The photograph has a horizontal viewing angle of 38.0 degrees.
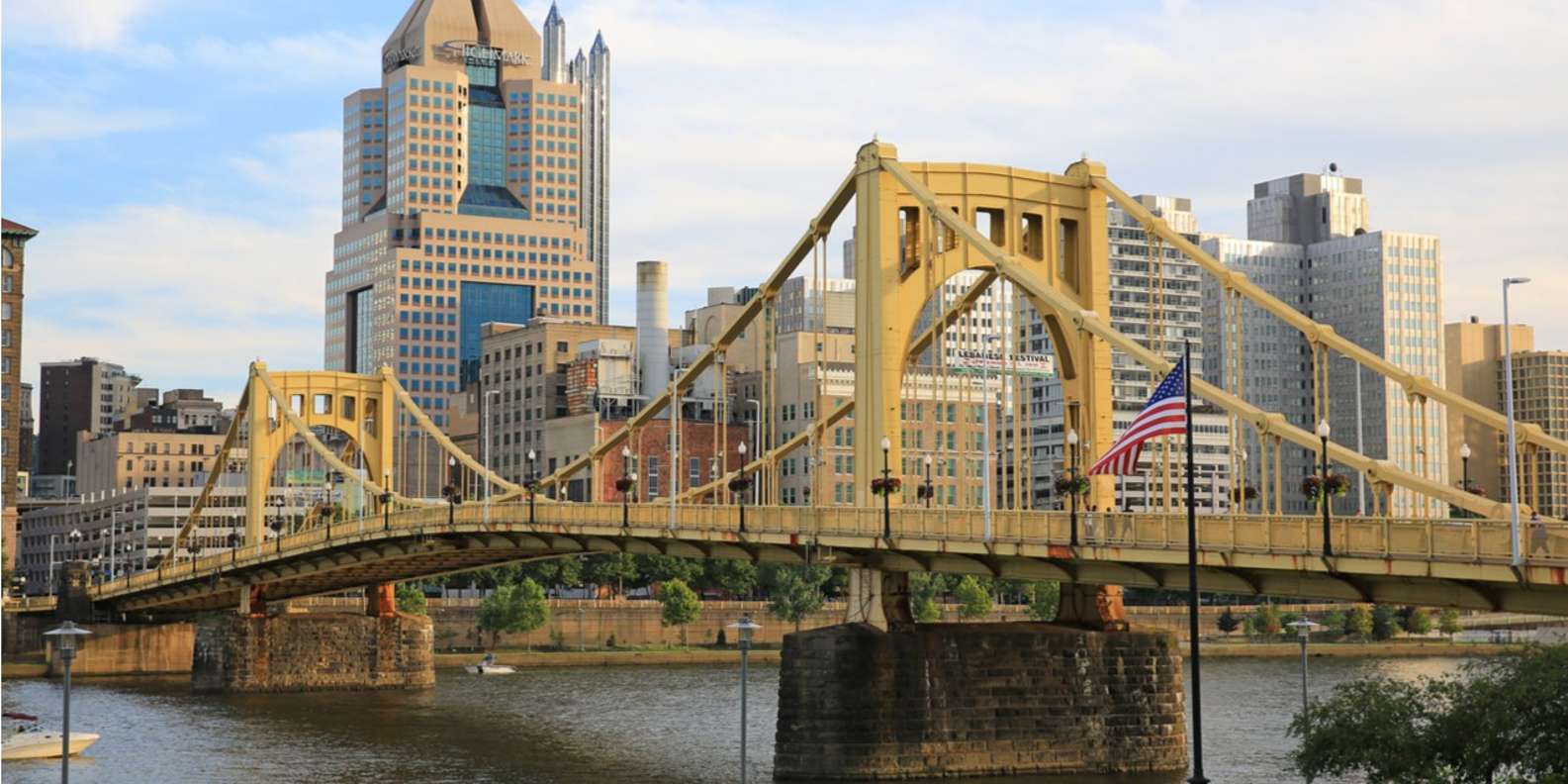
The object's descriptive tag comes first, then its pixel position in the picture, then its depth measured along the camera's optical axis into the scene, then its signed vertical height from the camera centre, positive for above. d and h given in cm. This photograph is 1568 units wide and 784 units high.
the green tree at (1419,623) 17638 -624
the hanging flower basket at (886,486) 6234 +150
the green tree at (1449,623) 17500 -628
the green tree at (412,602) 15050 -407
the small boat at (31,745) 7962 -719
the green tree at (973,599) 16275 -413
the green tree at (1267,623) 17238 -613
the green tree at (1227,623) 17475 -627
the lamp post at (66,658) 5201 -272
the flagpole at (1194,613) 4228 -133
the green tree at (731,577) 16438 -264
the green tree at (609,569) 16788 -212
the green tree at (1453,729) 4278 -366
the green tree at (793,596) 15938 -388
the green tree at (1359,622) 17250 -609
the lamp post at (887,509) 6144 +87
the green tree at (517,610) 14875 -456
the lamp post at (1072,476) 5512 +161
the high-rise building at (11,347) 14612 +1251
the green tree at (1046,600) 15200 -394
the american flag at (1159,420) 4994 +270
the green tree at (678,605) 15550 -437
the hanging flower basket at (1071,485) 5603 +139
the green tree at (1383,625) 17612 -640
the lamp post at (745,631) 5644 -231
